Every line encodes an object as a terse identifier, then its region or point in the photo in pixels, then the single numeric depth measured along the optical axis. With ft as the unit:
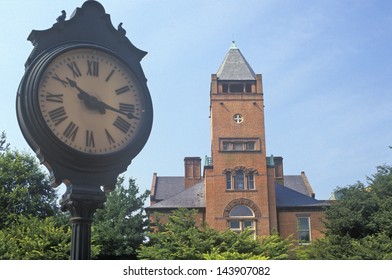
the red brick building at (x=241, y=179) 105.81
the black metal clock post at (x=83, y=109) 10.00
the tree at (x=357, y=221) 78.07
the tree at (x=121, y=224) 87.61
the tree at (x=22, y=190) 85.97
